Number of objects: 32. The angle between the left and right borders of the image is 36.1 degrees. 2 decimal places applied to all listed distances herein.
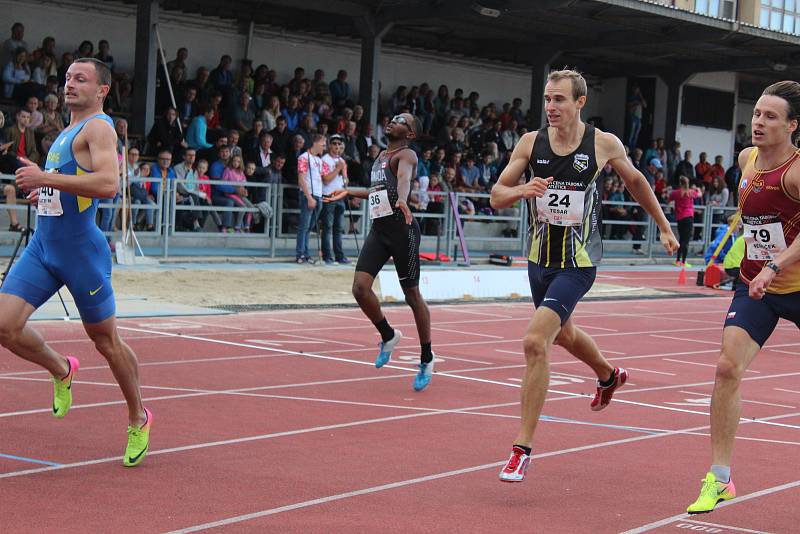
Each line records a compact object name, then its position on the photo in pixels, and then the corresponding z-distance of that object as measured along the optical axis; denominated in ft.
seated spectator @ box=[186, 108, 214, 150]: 69.41
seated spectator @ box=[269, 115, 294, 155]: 72.18
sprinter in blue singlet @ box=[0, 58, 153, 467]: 20.53
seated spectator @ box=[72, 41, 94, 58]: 70.37
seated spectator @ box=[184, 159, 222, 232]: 64.54
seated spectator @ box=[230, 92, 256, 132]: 73.36
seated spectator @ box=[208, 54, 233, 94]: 75.92
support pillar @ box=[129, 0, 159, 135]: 72.74
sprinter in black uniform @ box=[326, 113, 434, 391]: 31.91
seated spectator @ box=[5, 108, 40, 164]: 58.49
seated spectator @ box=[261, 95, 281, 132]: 74.79
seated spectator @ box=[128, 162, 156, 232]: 61.52
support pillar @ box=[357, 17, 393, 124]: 86.33
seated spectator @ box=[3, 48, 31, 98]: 66.59
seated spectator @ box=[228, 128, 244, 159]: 68.13
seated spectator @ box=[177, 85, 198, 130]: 73.26
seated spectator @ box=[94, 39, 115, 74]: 70.90
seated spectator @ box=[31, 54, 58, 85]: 67.67
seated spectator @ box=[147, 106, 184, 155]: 68.23
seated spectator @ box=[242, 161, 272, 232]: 67.67
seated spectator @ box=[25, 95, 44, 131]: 61.05
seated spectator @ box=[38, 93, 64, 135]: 60.59
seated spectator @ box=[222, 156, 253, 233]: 67.21
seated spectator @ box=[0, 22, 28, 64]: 69.72
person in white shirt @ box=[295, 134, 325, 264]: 65.51
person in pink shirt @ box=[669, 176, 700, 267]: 92.38
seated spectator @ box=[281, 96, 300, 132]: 76.95
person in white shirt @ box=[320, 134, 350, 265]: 66.69
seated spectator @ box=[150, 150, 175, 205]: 62.59
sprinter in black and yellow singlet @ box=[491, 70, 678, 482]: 22.31
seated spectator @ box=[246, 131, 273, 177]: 70.51
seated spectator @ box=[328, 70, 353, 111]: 86.33
